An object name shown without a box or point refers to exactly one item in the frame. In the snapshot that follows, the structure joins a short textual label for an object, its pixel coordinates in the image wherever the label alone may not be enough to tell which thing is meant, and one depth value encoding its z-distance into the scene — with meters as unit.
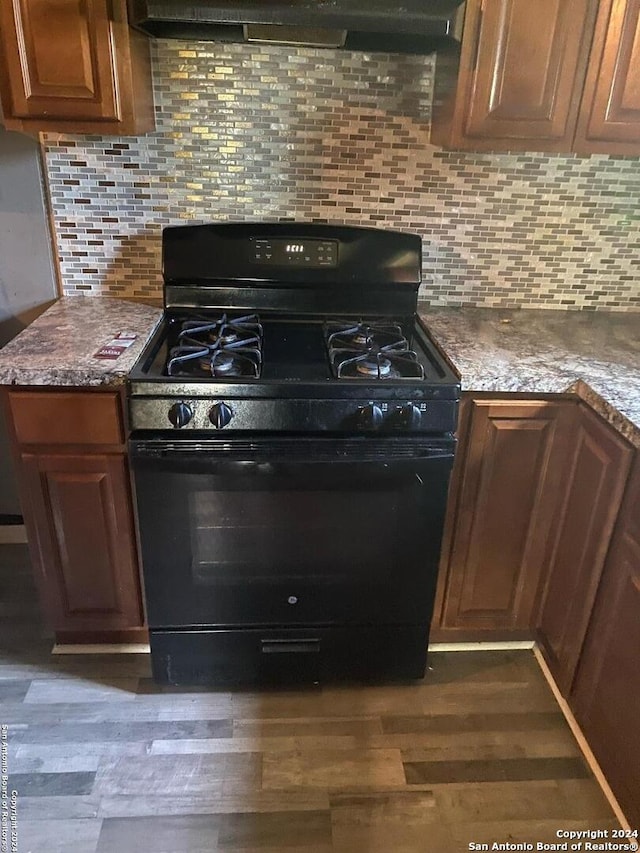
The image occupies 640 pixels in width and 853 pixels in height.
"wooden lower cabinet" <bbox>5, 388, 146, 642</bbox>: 1.52
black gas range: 1.48
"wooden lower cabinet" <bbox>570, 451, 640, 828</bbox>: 1.37
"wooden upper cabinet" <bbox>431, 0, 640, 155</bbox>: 1.53
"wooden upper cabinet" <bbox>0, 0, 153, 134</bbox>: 1.47
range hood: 1.40
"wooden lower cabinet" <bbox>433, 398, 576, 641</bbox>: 1.61
